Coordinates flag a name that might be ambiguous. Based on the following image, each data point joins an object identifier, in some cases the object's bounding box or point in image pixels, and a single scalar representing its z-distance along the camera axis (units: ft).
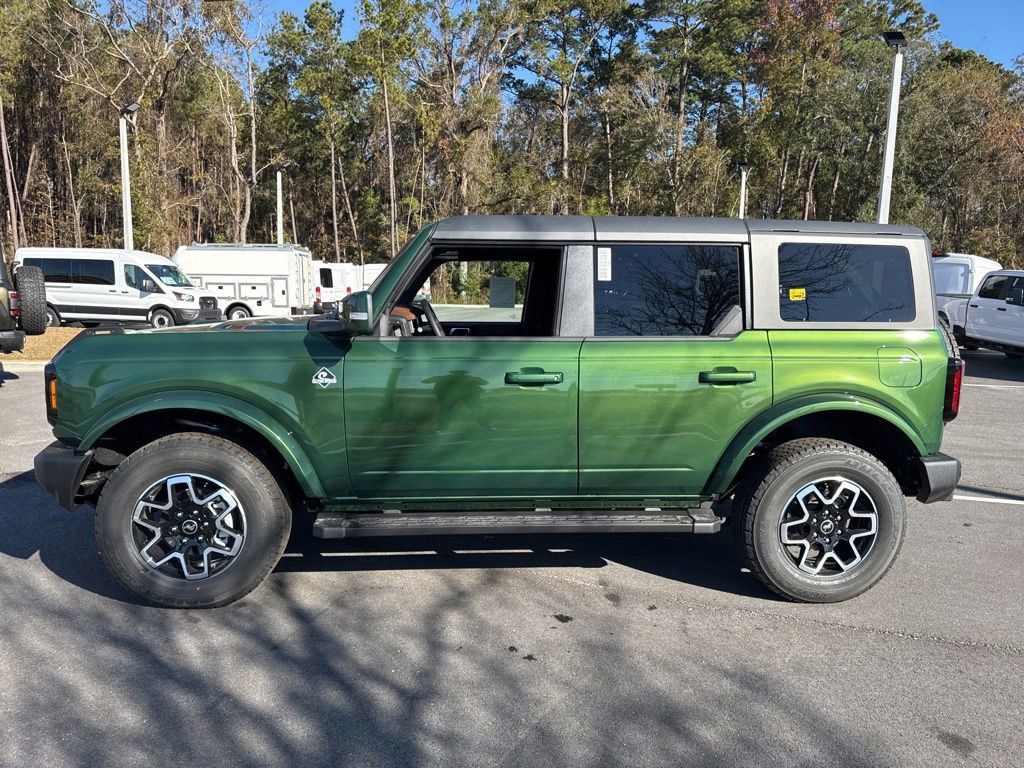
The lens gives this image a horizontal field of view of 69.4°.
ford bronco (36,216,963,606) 11.83
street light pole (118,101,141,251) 69.15
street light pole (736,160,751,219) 89.25
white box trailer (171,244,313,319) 69.15
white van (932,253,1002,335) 54.30
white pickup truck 44.75
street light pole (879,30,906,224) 49.62
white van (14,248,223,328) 60.70
